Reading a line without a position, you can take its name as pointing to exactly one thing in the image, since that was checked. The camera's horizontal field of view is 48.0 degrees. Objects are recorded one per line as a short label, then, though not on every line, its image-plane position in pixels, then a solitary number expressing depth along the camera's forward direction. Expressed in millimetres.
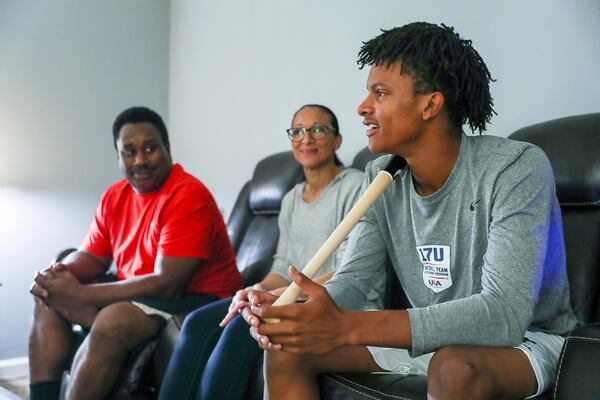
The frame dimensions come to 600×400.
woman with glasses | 1666
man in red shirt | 1999
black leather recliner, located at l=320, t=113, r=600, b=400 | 1622
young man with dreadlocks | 1148
